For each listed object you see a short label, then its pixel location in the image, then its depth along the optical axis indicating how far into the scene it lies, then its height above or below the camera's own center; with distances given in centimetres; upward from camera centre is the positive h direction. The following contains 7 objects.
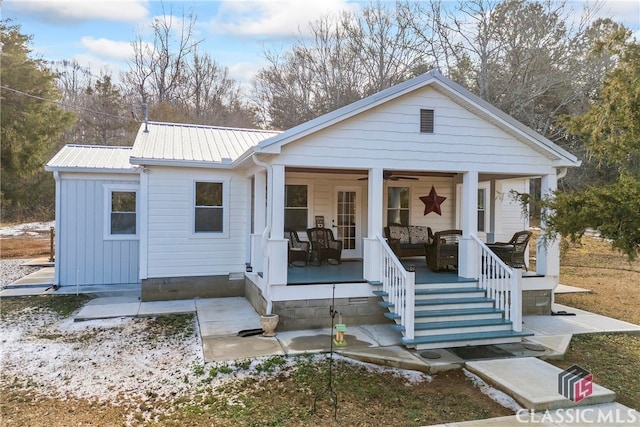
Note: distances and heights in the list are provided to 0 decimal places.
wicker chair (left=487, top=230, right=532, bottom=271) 845 -72
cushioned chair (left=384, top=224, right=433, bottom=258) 977 -52
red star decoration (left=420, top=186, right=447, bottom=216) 1098 +36
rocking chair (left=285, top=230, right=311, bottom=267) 895 -79
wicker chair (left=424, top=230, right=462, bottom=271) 829 -75
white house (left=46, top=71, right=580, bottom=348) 669 +10
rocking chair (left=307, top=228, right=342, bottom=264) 917 -70
